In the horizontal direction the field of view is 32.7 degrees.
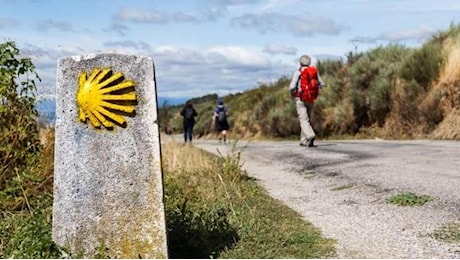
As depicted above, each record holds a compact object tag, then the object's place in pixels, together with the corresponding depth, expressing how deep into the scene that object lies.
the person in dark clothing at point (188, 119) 24.47
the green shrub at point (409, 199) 8.24
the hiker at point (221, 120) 24.38
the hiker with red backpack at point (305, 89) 16.12
